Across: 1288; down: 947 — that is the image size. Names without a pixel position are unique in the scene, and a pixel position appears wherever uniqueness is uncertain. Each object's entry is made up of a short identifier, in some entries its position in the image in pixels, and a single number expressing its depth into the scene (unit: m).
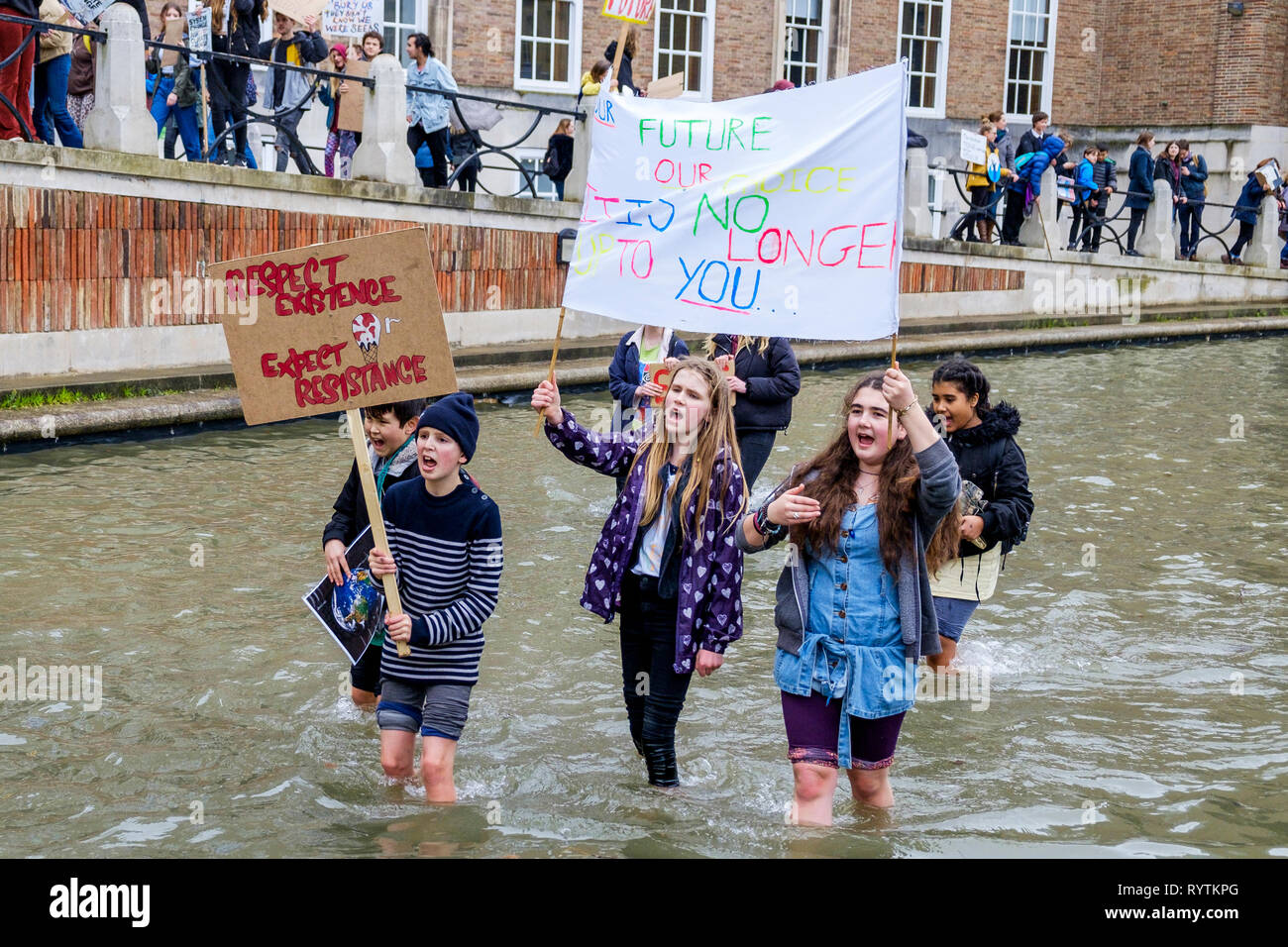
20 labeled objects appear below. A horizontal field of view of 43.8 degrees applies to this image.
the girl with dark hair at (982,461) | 6.70
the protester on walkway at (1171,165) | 27.27
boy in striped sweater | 5.45
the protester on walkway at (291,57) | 16.77
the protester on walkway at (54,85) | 14.12
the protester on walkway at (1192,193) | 27.27
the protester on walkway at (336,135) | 17.19
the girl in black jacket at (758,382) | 8.71
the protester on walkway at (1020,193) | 23.95
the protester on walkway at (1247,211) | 27.62
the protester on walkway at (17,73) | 13.73
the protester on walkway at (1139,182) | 26.02
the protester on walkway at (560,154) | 19.50
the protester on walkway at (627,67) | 18.45
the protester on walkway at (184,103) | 15.80
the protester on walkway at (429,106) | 17.53
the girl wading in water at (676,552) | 5.60
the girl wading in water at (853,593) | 5.11
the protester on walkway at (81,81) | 15.03
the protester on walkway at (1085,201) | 25.30
